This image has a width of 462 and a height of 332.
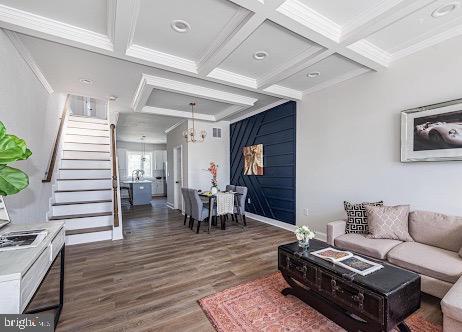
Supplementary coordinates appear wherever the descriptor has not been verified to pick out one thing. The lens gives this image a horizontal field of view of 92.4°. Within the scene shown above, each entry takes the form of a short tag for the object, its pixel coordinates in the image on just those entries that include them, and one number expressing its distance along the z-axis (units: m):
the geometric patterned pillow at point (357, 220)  2.86
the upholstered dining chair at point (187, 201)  4.62
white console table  1.02
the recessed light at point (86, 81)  3.55
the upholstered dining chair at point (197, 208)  4.34
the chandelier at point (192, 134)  5.16
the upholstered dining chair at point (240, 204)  4.91
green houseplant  1.33
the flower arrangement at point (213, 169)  5.41
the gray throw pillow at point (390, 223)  2.58
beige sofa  1.49
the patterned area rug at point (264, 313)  1.79
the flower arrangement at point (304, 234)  2.16
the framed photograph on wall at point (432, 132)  2.45
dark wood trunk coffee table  1.45
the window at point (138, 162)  10.59
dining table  4.49
